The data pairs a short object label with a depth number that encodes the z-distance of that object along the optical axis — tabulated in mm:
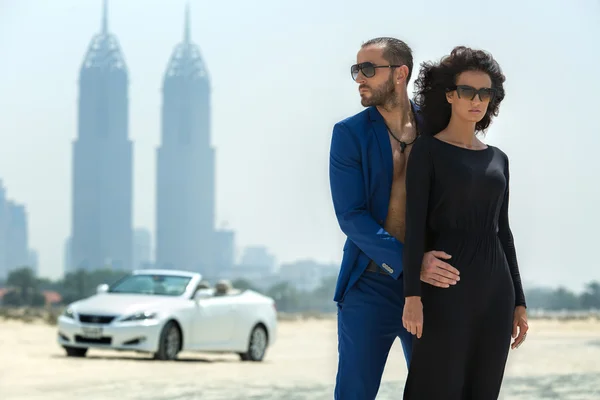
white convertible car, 23541
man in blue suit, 6854
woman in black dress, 6286
